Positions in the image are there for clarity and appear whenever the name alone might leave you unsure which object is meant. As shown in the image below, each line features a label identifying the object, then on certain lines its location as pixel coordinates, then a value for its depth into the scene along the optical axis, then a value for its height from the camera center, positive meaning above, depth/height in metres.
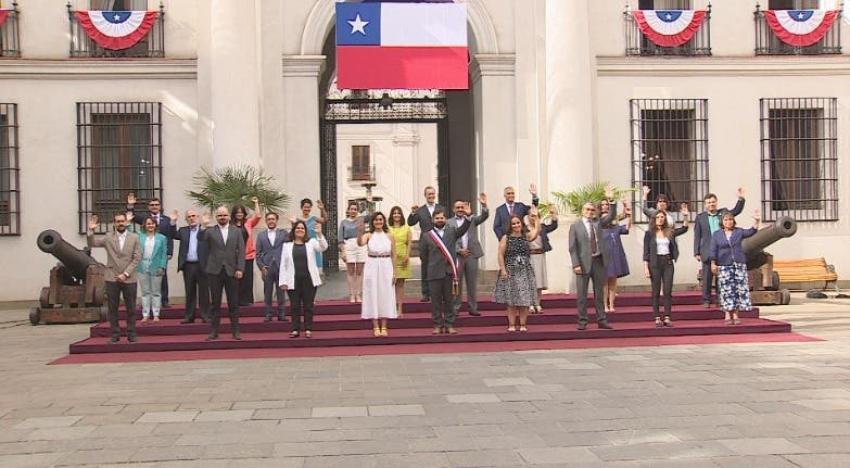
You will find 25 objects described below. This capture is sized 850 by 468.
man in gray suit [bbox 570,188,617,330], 12.09 -0.47
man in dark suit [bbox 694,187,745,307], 13.63 -0.19
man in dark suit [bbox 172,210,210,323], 12.66 -0.55
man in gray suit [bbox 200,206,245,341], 11.54 -0.46
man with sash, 11.66 -0.55
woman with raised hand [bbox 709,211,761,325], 12.23 -0.63
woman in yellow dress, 12.61 -0.30
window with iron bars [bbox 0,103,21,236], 16.64 +0.94
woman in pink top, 13.62 -0.59
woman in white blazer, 11.42 -0.56
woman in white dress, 11.64 -0.64
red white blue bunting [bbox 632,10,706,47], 17.36 +3.81
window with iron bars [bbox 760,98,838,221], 17.70 +1.20
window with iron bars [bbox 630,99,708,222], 17.45 +1.42
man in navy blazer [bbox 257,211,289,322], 12.70 -0.45
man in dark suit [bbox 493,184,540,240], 13.20 +0.18
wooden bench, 17.31 -1.05
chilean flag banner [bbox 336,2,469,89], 16.25 +3.29
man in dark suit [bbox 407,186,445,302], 12.66 +0.15
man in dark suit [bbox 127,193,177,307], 13.62 +0.15
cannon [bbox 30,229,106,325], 15.08 -1.12
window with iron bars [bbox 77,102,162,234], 16.78 +1.39
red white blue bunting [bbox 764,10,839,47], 17.66 +3.83
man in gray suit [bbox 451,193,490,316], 12.37 -0.41
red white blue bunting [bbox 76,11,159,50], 16.78 +3.78
